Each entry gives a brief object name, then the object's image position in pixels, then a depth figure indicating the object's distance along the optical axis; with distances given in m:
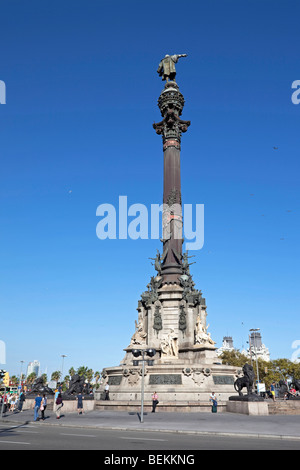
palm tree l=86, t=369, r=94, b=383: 117.31
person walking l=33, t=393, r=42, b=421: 20.92
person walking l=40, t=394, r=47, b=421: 21.00
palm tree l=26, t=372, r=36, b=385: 143.38
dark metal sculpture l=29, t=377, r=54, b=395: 33.47
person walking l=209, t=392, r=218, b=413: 24.91
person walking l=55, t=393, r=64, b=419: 21.77
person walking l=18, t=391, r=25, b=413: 29.01
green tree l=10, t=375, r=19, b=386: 131.21
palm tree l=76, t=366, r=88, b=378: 116.51
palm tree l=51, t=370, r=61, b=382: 138.25
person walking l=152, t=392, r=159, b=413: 25.23
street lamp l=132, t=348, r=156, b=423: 21.07
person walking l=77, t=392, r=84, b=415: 24.33
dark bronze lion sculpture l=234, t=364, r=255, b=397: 25.42
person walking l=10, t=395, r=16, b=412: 32.07
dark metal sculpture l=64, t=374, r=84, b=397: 27.00
